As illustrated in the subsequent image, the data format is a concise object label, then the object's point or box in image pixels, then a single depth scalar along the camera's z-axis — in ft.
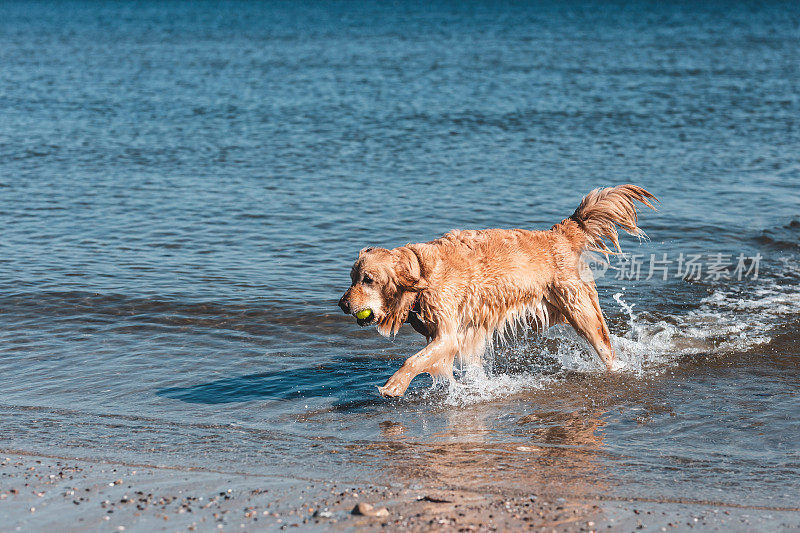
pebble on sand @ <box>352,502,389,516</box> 35.45
